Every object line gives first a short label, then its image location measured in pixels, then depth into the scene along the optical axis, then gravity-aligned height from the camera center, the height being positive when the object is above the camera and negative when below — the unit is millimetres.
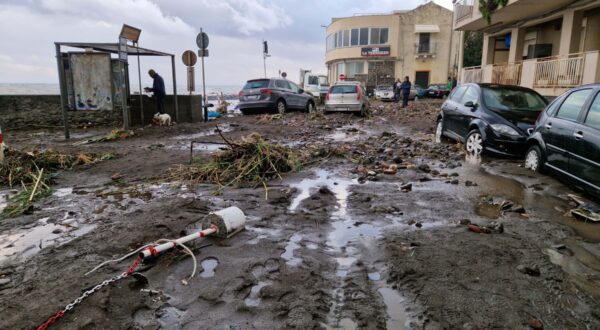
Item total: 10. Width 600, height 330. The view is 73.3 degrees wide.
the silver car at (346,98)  18781 -189
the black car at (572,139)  5320 -627
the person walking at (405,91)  24781 +214
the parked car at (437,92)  39738 +280
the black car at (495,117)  8156 -452
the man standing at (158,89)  14377 +97
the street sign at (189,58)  15518 +1307
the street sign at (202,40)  15006 +1932
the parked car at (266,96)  18828 -136
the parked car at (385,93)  36981 +108
